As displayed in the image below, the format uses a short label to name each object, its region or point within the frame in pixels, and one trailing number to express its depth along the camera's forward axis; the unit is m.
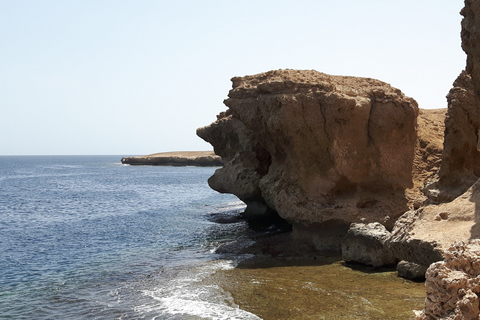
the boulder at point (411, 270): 12.50
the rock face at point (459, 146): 14.97
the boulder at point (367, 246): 14.44
